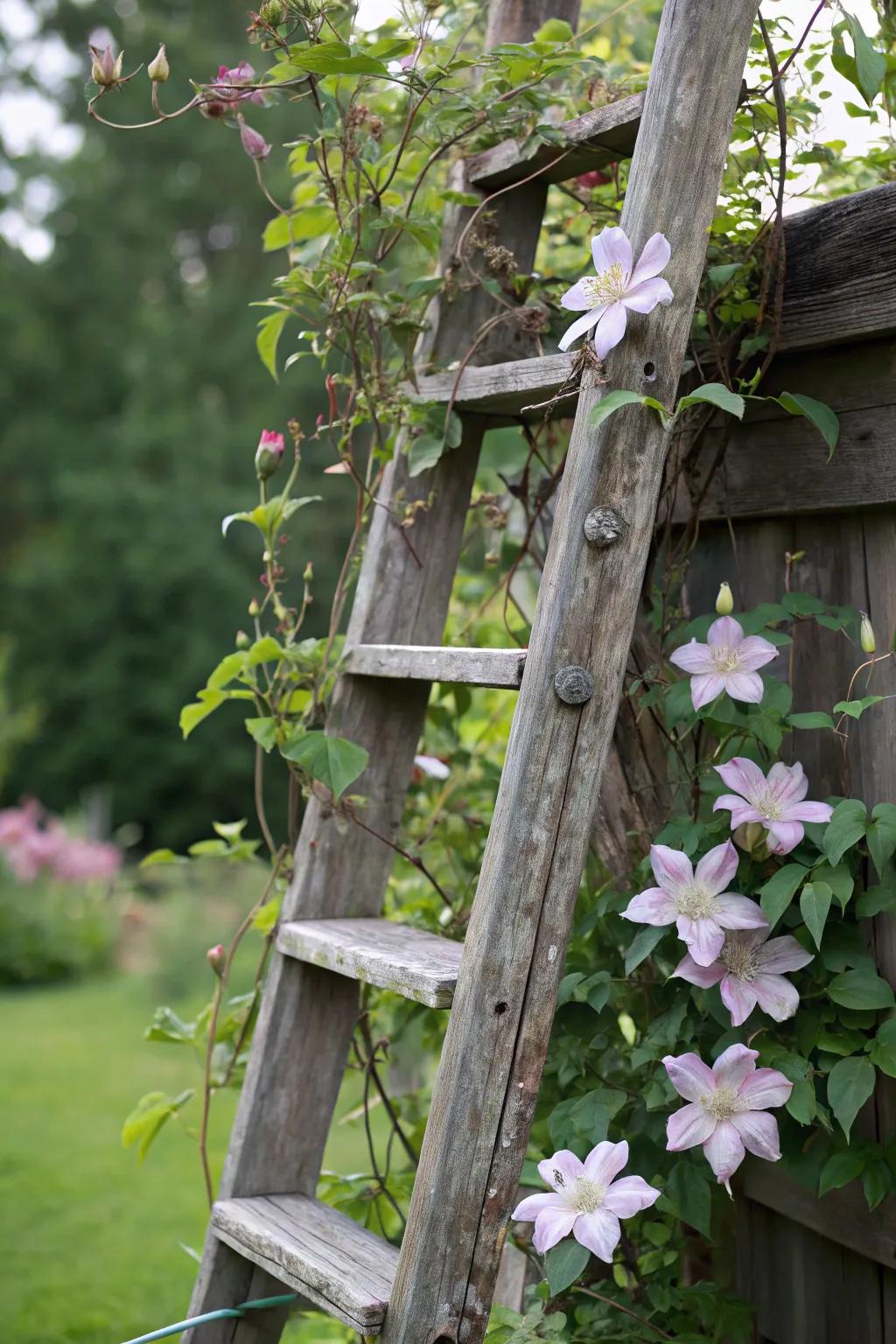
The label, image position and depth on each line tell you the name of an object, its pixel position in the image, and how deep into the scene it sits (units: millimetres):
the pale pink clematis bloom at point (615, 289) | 1134
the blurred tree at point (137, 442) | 12367
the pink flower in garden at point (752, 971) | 1229
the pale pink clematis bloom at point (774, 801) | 1234
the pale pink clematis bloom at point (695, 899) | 1227
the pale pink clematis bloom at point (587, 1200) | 1139
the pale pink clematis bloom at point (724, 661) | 1270
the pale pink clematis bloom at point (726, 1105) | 1197
